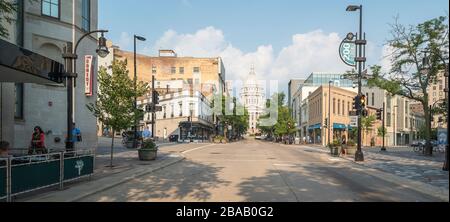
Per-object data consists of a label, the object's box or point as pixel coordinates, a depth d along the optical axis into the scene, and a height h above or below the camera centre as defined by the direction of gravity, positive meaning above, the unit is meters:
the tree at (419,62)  32.31 +4.34
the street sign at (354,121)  28.95 -0.07
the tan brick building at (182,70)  103.94 +11.67
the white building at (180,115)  81.75 +0.66
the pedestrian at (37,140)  16.75 -0.86
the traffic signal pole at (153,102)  30.47 +1.12
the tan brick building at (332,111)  76.19 +1.62
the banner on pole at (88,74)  29.20 +2.88
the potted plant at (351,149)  33.53 -2.20
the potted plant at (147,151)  23.81 -1.78
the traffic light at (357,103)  27.89 +1.04
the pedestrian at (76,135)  24.45 -0.97
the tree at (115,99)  19.94 +0.86
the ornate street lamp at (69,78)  16.08 +1.45
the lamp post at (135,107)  21.25 +0.54
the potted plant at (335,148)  32.66 -2.07
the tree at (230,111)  90.68 +1.64
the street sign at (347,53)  27.77 +4.21
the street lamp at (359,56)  26.52 +3.94
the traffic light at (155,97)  30.73 +1.45
